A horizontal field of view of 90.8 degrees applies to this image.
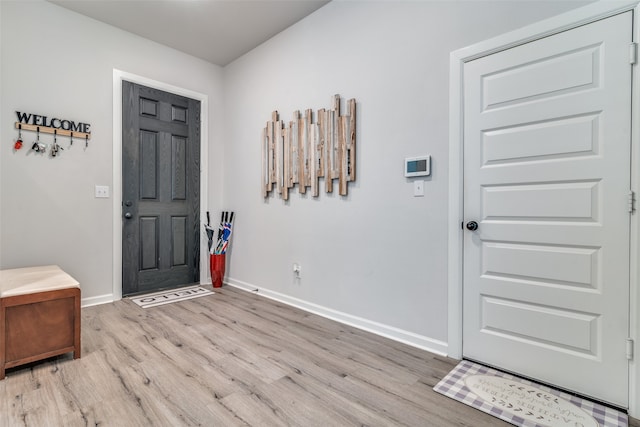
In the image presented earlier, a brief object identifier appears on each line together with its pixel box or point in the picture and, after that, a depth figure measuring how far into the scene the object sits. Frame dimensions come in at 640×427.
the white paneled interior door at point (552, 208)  1.57
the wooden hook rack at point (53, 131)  2.75
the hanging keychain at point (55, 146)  2.90
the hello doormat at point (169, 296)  3.20
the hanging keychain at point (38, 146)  2.80
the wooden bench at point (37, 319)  1.83
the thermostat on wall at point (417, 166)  2.17
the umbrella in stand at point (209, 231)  3.92
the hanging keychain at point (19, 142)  2.72
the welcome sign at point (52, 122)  2.76
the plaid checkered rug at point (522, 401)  1.46
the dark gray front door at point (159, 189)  3.37
